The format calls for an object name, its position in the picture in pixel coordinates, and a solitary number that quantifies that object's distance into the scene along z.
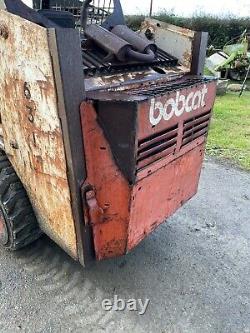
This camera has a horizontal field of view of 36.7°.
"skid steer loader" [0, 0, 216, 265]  1.68
